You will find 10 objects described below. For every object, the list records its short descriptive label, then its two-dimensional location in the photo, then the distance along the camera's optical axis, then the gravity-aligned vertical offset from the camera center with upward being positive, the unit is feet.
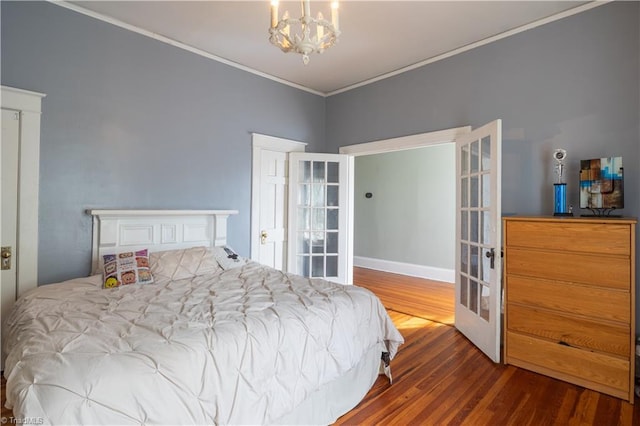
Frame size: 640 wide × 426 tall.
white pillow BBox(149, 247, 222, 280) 8.14 -1.32
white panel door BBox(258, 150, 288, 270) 12.71 +0.26
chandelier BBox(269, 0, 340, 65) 5.45 +3.27
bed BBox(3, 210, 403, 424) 3.54 -1.83
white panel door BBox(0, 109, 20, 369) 7.39 +0.29
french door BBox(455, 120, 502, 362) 8.23 -0.60
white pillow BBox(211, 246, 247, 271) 9.34 -1.32
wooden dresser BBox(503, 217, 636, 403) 6.66 -1.86
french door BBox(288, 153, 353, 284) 13.61 -0.10
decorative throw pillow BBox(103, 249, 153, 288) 7.50 -1.36
